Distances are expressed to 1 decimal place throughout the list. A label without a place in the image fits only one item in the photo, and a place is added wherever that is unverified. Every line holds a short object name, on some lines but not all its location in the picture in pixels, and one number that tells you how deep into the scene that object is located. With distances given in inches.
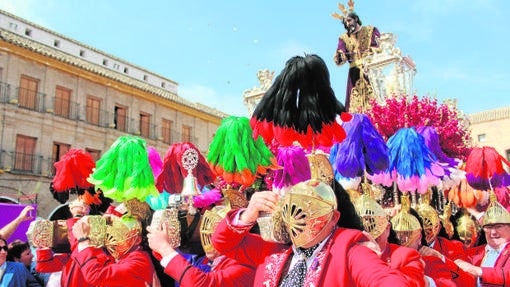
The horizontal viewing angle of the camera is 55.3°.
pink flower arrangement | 268.1
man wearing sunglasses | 195.3
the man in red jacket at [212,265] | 96.1
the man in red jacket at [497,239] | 157.4
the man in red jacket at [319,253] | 69.0
